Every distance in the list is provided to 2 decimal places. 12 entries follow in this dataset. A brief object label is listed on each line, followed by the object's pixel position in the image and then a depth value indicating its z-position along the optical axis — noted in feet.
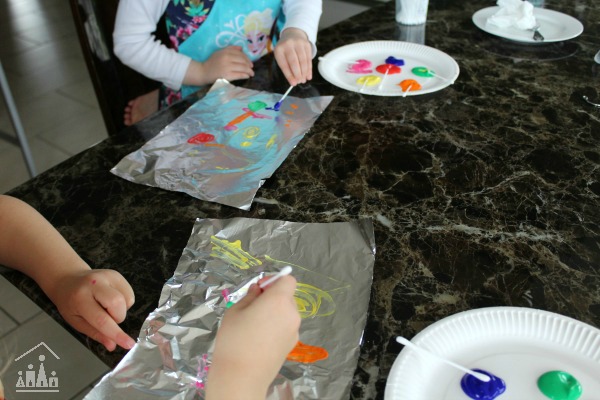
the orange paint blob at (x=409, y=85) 3.13
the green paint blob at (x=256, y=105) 3.00
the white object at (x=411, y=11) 3.82
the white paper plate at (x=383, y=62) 3.14
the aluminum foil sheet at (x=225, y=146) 2.44
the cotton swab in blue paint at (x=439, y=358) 1.55
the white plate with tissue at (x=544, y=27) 3.66
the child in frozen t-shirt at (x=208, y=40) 3.30
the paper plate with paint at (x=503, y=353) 1.55
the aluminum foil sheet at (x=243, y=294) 1.58
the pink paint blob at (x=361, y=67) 3.36
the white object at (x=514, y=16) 3.71
